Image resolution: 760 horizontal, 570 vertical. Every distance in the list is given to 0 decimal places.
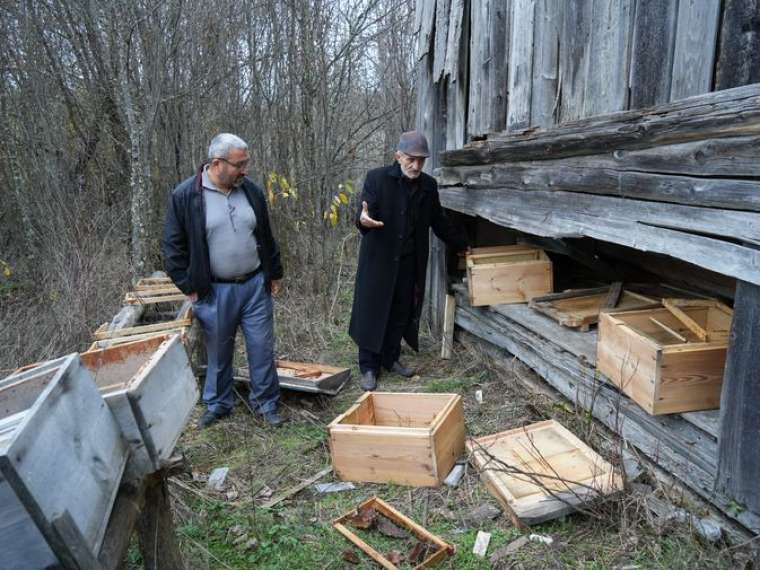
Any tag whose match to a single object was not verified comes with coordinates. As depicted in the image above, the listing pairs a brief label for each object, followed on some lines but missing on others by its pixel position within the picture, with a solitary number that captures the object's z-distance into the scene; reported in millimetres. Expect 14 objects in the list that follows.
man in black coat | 4941
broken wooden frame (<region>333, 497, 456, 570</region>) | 2818
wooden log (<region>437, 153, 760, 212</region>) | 2334
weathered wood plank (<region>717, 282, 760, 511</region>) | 2377
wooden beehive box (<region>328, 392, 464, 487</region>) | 3453
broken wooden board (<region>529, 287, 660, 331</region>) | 4172
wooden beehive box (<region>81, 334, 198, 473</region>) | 1885
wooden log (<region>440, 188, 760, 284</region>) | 2334
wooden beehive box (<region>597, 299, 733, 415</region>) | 2869
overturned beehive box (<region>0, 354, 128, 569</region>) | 1305
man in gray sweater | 4043
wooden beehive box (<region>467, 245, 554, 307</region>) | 4938
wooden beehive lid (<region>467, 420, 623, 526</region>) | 2988
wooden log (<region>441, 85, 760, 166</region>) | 2250
